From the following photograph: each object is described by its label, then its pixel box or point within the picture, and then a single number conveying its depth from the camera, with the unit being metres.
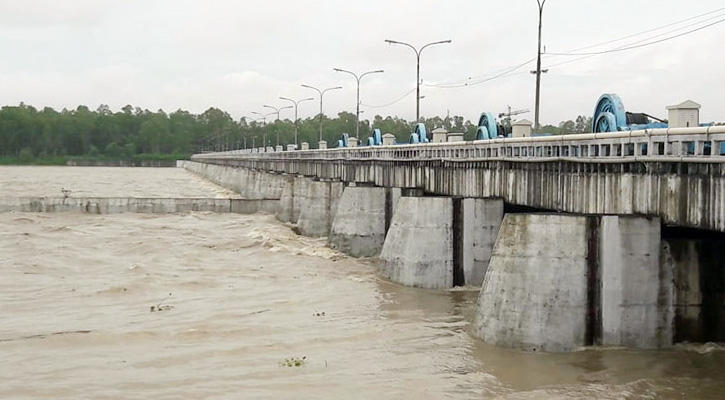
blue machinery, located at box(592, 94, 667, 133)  28.84
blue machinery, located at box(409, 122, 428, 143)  59.62
